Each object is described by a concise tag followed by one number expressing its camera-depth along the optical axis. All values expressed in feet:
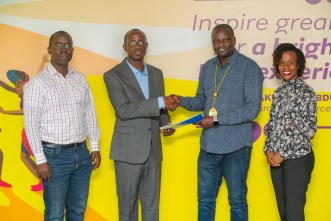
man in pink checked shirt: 9.35
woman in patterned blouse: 9.20
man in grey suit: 10.34
